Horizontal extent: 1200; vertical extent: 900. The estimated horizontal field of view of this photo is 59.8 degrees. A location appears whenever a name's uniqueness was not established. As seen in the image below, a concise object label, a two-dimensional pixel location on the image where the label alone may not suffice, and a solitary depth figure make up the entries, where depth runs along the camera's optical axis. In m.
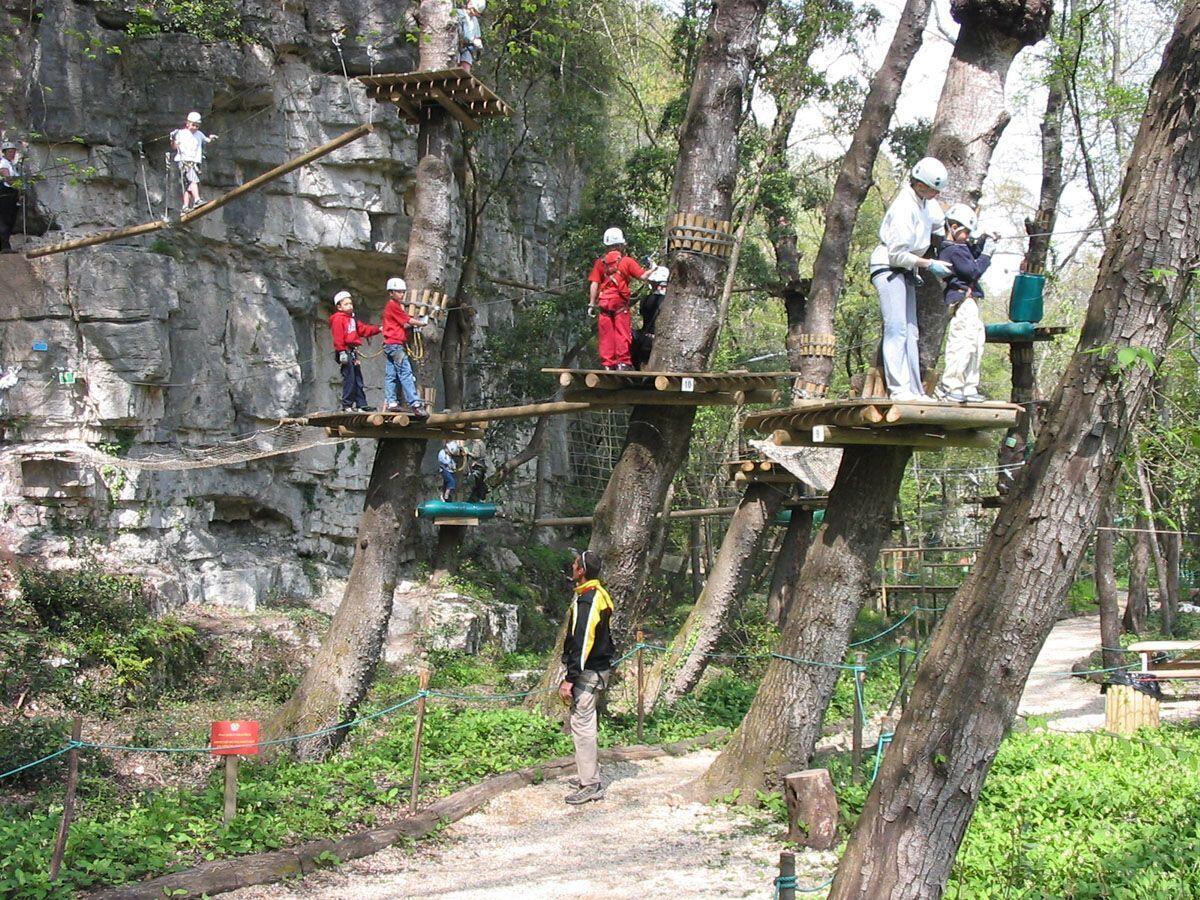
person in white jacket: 5.68
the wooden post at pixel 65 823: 5.28
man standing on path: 7.54
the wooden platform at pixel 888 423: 5.30
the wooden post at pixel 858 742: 7.38
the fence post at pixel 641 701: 9.41
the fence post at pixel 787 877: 3.72
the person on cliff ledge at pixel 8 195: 12.39
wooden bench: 9.72
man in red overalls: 8.52
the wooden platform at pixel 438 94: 8.70
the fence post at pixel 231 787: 6.16
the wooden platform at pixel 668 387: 7.61
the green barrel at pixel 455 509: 14.57
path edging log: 5.35
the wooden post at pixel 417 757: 6.92
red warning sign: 6.17
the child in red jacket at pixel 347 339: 10.05
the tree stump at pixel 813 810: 6.35
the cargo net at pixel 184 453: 12.11
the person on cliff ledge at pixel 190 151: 13.40
